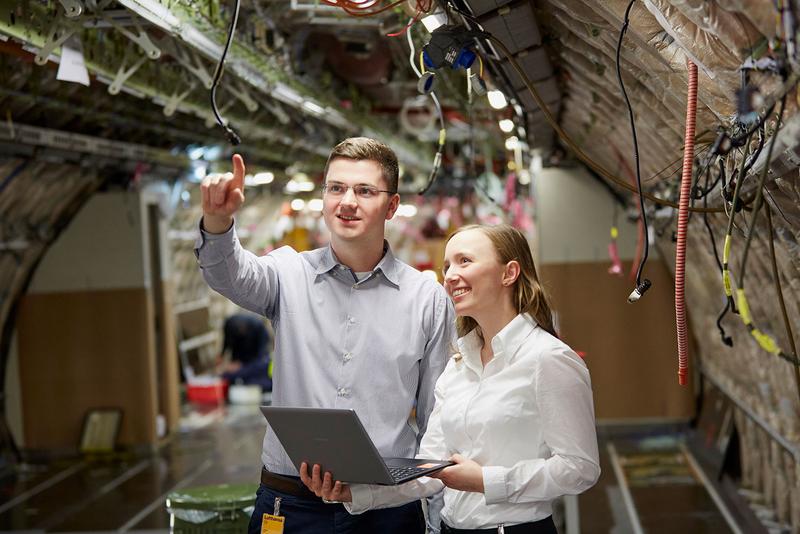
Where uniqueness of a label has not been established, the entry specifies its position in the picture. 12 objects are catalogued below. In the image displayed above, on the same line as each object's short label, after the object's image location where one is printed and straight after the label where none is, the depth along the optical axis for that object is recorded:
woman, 2.44
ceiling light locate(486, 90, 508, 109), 4.57
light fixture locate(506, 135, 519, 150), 7.70
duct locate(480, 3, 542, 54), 3.51
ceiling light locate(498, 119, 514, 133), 6.19
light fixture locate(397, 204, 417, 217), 15.43
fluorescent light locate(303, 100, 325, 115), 7.06
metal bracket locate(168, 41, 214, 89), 4.69
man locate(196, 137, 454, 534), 2.87
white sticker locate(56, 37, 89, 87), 4.28
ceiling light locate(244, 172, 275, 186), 10.99
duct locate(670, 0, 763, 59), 2.18
